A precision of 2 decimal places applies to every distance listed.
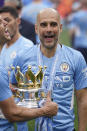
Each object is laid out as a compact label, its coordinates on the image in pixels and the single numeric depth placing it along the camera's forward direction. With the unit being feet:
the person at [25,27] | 52.37
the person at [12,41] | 39.81
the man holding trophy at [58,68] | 27.71
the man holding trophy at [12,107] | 22.99
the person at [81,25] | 75.61
